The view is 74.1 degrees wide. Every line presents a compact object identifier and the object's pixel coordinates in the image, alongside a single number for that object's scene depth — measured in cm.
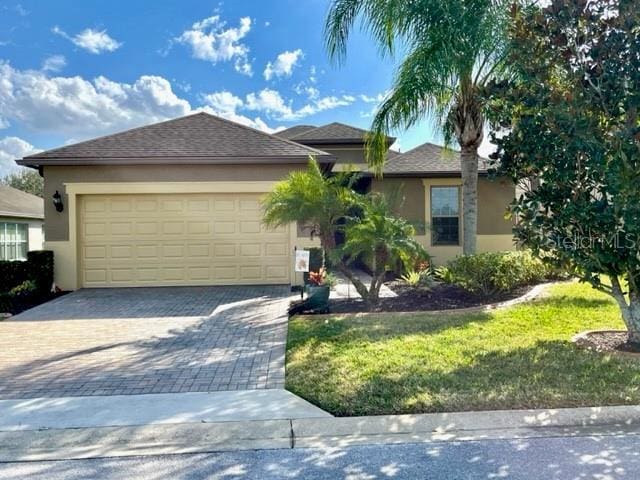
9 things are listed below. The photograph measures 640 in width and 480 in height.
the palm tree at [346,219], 754
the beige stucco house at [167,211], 1073
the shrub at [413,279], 971
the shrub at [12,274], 1012
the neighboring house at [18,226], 1673
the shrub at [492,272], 897
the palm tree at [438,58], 854
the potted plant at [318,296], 784
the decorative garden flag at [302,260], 798
